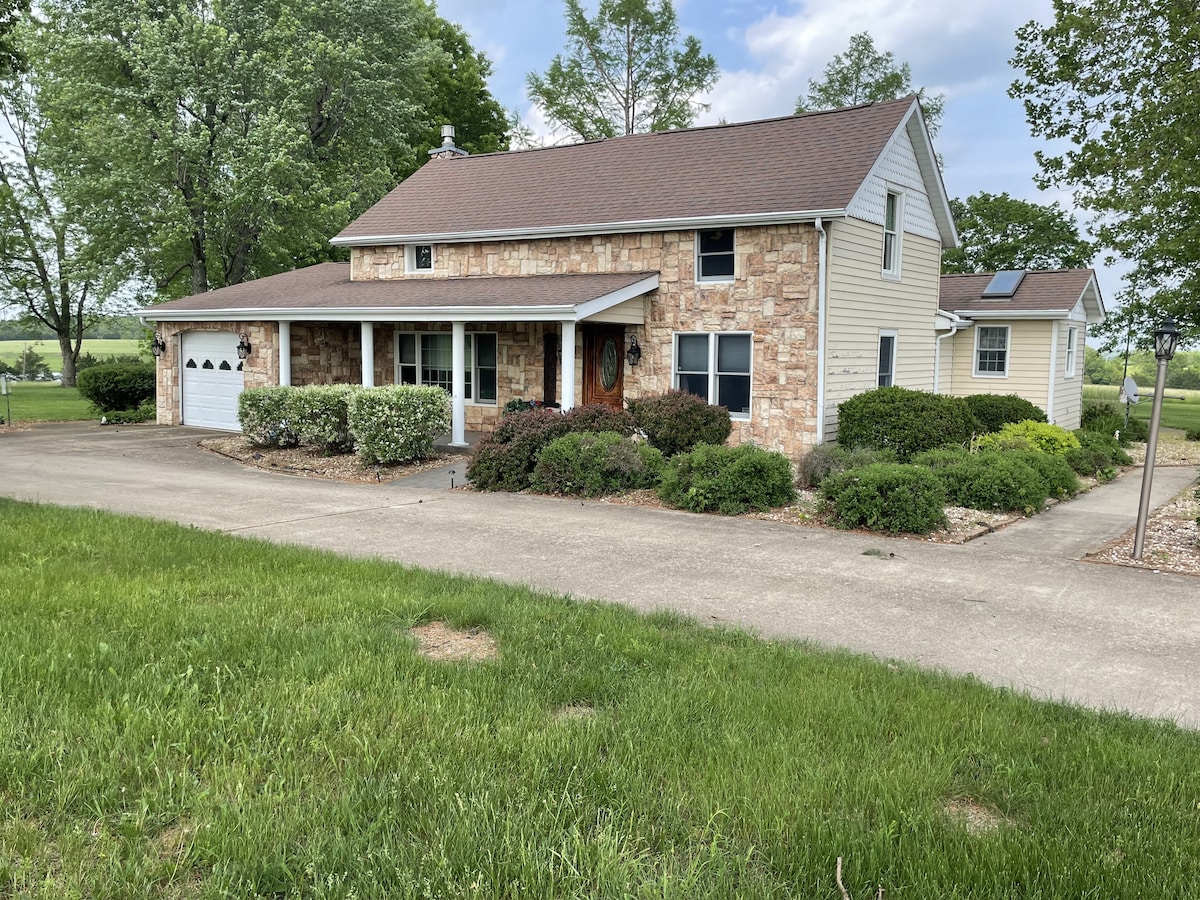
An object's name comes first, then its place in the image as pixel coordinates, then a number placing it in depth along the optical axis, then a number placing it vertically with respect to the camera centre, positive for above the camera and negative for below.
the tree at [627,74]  38.75 +13.43
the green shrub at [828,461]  12.71 -1.17
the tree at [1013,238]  35.09 +5.78
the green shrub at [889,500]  9.93 -1.36
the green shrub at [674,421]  14.20 -0.69
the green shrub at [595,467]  12.29 -1.24
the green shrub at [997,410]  17.67 -0.57
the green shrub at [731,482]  11.16 -1.31
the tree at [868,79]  38.44 +13.11
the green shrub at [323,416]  15.64 -0.72
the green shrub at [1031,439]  14.42 -0.96
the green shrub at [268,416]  16.52 -0.76
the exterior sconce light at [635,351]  17.20 +0.54
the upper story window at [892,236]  17.81 +2.92
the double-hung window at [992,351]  21.69 +0.75
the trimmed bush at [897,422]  14.52 -0.69
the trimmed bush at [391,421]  14.55 -0.74
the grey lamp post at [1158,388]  8.66 -0.05
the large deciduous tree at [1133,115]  17.81 +5.87
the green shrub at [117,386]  23.83 -0.31
